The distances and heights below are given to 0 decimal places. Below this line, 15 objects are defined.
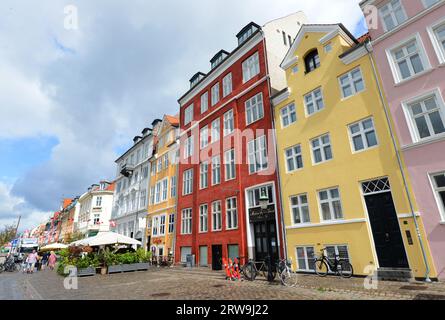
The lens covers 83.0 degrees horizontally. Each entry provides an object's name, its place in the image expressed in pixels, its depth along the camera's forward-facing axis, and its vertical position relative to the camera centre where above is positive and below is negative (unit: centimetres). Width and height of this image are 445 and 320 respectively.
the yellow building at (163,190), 2803 +696
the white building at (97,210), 4841 +833
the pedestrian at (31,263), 2370 -68
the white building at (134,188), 3478 +913
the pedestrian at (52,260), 2887 -62
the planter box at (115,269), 1897 -121
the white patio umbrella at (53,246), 3266 +98
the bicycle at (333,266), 1224 -113
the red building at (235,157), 1847 +752
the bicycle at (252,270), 1309 -119
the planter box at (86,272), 1797 -127
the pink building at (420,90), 1030 +643
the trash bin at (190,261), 2186 -101
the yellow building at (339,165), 1147 +404
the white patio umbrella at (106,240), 1955 +93
